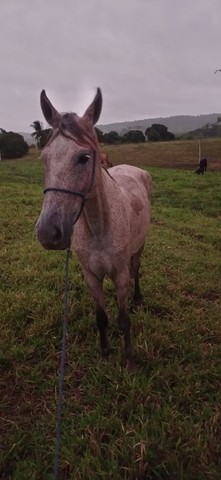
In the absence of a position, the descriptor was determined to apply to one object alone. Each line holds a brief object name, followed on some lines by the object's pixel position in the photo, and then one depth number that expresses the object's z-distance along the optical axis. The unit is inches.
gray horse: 80.9
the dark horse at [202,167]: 832.8
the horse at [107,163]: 606.2
